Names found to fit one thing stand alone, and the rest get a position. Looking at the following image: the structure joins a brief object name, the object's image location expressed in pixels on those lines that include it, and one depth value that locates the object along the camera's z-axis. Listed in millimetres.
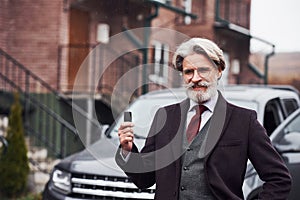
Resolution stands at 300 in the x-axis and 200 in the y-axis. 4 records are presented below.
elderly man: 2506
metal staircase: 9848
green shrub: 7695
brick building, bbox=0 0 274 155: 10633
